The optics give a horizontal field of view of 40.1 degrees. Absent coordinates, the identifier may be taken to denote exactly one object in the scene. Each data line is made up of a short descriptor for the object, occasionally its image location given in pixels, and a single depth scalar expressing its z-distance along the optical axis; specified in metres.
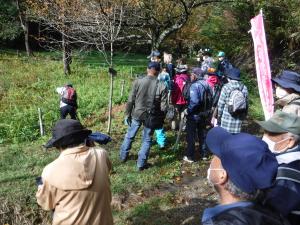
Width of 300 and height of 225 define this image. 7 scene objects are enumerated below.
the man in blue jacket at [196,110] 7.27
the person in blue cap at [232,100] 6.62
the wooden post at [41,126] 10.29
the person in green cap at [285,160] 2.48
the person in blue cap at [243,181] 1.95
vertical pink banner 5.28
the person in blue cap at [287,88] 4.87
